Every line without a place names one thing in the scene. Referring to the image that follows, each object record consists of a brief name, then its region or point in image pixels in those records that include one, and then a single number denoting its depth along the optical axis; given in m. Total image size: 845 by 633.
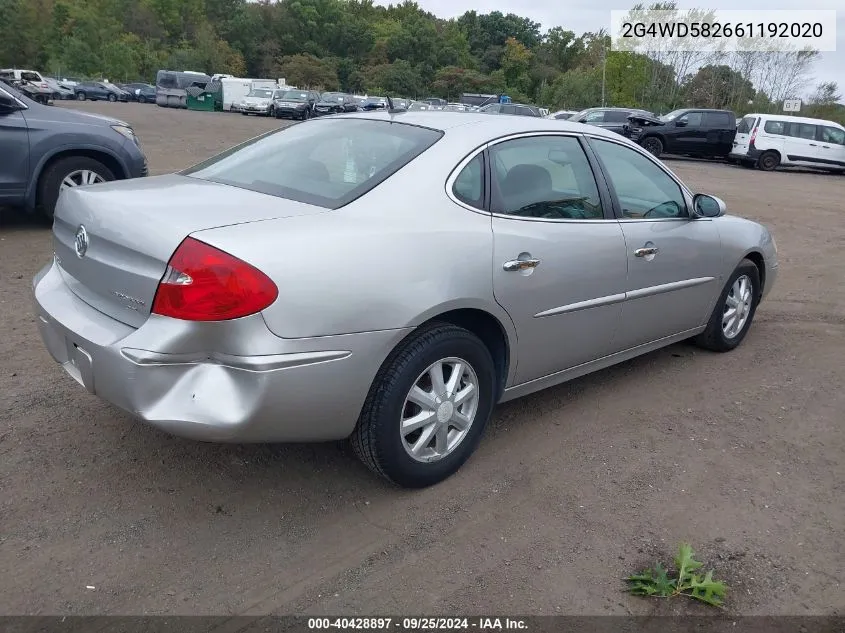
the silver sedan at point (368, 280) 2.57
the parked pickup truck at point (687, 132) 22.42
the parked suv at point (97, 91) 50.25
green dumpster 42.81
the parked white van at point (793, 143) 21.62
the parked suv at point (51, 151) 6.98
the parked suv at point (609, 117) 22.75
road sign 31.53
